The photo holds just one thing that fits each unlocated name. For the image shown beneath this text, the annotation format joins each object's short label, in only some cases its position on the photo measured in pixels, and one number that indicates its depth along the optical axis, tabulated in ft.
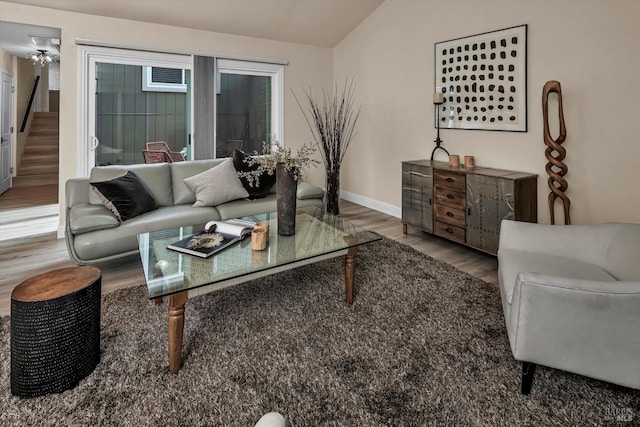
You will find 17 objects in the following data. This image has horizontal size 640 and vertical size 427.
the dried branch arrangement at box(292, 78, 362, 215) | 18.04
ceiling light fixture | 19.35
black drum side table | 5.19
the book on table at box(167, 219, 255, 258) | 7.37
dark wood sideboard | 10.40
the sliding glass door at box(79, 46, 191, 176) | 13.83
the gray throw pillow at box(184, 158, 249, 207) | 11.82
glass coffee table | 5.84
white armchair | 4.79
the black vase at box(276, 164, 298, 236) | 8.21
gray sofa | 9.16
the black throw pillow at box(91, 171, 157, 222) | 9.99
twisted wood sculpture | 9.84
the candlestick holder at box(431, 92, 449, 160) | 13.24
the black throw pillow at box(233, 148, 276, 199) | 12.71
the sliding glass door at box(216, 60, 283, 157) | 16.88
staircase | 23.20
